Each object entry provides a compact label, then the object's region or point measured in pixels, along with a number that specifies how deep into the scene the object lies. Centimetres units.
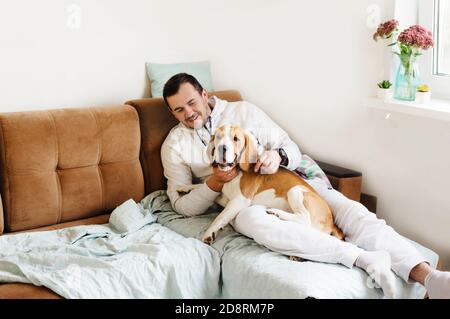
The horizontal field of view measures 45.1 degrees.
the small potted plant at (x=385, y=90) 226
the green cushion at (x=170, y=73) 275
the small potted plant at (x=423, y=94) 219
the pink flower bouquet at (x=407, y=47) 214
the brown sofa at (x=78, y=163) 214
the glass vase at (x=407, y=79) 221
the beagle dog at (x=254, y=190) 196
